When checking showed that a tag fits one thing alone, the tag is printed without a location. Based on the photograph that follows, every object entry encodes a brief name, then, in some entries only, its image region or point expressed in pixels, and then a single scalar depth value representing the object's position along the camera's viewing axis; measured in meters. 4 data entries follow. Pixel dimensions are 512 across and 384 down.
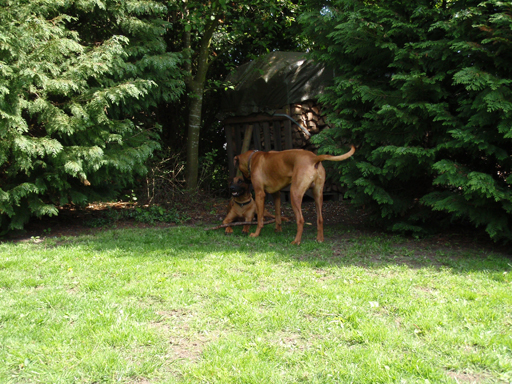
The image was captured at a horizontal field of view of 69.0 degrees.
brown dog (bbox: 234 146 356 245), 5.86
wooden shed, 9.19
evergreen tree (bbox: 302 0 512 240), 4.81
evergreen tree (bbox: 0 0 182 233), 5.75
